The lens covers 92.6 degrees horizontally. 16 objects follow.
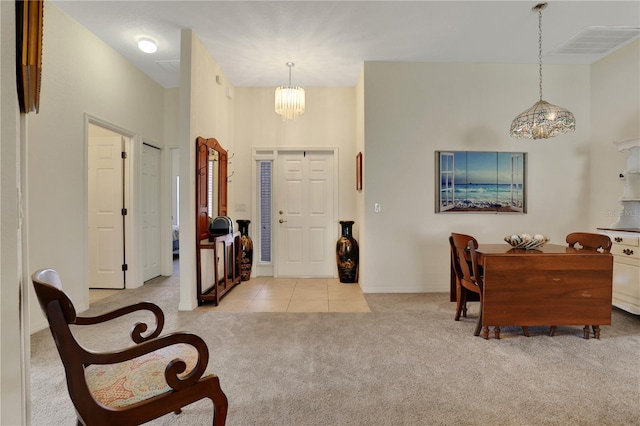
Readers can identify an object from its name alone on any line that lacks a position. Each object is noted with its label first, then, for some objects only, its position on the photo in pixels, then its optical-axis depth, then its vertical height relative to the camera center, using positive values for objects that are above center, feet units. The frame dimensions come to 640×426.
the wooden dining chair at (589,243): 8.41 -1.01
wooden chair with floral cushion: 3.28 -2.20
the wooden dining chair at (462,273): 8.68 -2.01
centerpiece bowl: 8.89 -0.97
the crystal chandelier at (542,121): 9.57 +2.77
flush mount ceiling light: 11.36 +6.14
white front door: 15.97 -0.36
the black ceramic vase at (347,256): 14.66 -2.30
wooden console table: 11.26 -2.42
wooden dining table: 8.20 -2.15
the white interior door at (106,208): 13.64 +0.00
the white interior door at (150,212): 14.67 -0.19
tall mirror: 11.36 +1.08
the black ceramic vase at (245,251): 15.03 -2.13
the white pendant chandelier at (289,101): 12.85 +4.53
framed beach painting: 13.23 +1.22
